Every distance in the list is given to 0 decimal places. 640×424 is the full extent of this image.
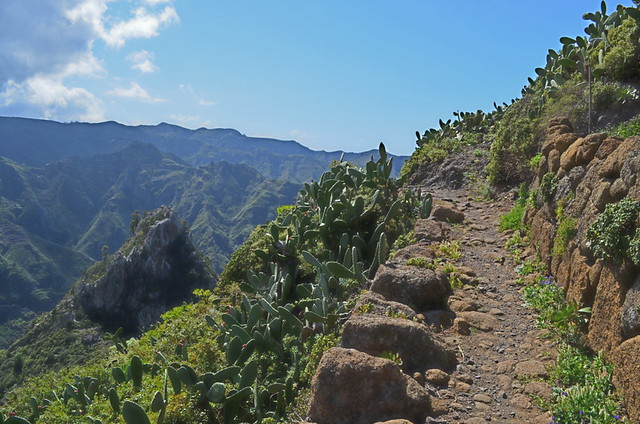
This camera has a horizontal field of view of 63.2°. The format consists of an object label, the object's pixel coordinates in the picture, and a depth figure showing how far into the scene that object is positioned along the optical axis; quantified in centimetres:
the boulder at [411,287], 673
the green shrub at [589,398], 426
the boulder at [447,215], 1097
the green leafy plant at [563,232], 661
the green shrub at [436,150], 1681
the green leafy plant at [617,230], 502
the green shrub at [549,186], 804
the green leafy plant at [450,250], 865
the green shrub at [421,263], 775
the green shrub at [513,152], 1241
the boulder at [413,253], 809
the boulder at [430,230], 945
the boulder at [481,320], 640
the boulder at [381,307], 612
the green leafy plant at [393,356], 528
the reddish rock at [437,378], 521
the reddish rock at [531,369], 518
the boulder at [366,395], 468
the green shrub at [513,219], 1000
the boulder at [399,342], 543
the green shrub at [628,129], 902
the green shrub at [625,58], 1259
